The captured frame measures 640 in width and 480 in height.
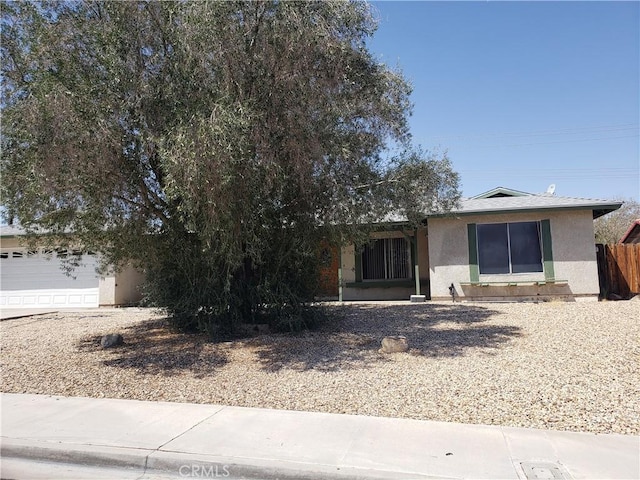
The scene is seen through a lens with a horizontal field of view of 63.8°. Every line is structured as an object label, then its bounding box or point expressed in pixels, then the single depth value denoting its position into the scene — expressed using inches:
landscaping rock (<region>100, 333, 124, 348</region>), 394.3
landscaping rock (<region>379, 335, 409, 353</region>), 341.4
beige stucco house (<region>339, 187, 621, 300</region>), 603.8
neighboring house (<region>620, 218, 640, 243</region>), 808.9
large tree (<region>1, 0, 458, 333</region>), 299.3
